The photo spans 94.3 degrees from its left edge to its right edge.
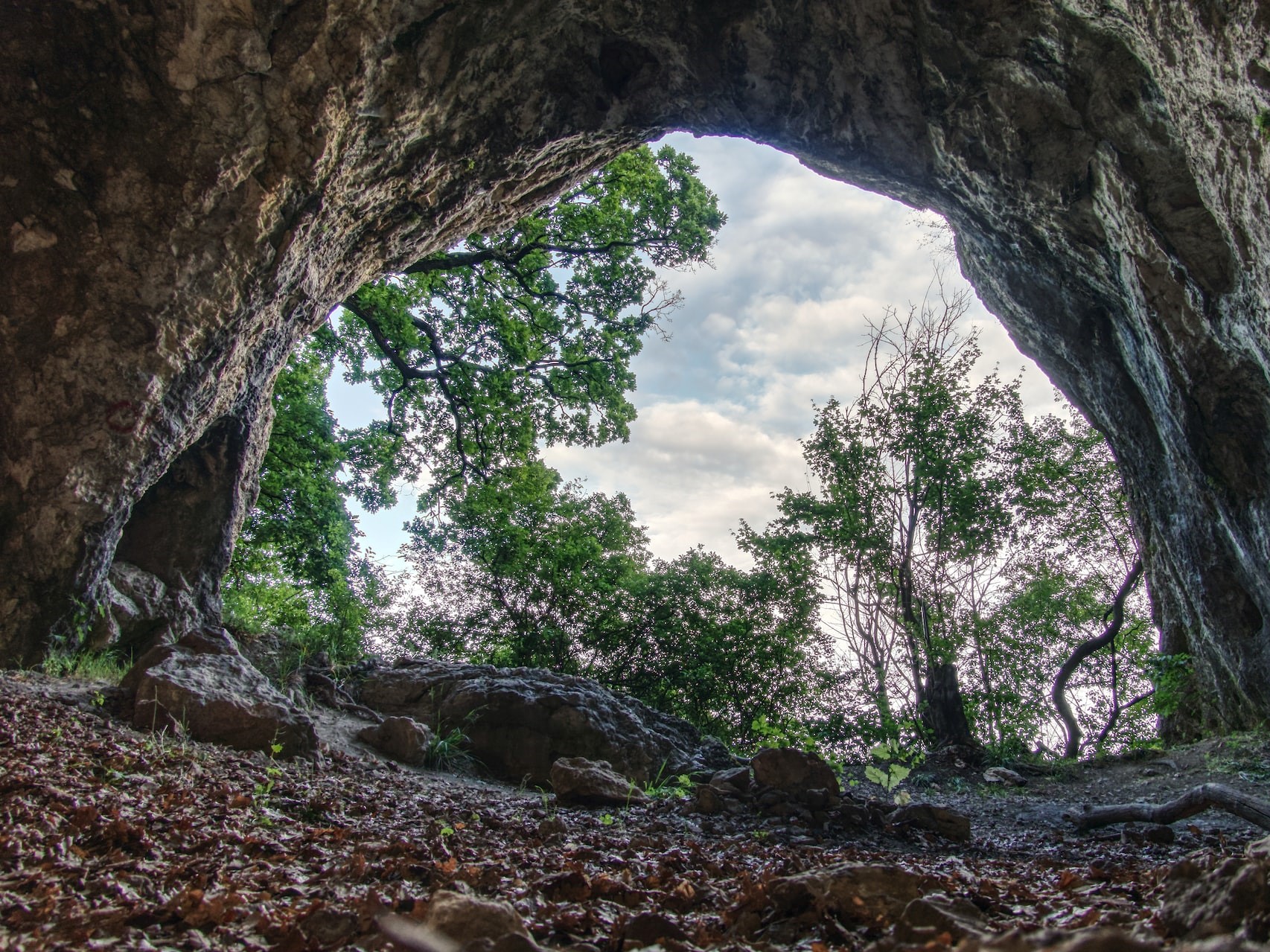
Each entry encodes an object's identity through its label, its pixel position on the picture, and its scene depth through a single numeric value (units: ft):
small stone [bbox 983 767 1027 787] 32.24
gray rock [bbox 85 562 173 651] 18.40
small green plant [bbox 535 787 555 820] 14.79
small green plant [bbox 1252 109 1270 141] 20.15
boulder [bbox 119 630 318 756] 14.44
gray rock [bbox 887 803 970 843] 14.67
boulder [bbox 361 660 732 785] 22.85
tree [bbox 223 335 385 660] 41.04
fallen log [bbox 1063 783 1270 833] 12.57
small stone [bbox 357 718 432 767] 20.25
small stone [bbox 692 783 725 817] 15.96
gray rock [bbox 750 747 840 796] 17.07
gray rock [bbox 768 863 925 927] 5.89
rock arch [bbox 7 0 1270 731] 16.06
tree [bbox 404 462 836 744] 57.16
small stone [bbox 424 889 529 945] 4.87
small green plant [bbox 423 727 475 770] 21.01
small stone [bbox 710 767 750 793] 17.39
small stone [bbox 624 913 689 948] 5.51
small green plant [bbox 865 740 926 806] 23.40
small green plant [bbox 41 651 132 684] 16.29
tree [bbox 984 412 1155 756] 46.83
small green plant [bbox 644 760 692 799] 18.58
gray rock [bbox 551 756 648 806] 16.45
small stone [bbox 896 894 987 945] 4.49
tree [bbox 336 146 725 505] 37.99
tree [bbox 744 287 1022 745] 47.70
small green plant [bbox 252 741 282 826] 10.33
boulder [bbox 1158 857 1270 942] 4.04
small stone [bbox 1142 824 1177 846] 13.48
